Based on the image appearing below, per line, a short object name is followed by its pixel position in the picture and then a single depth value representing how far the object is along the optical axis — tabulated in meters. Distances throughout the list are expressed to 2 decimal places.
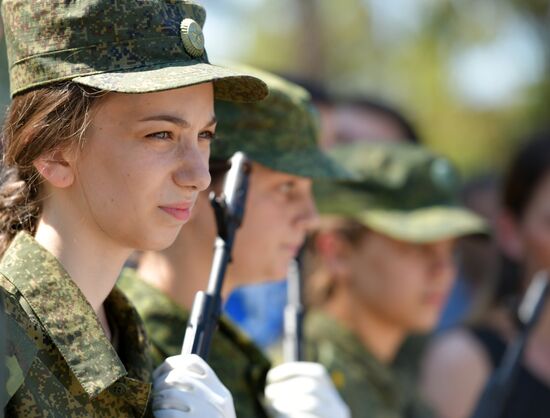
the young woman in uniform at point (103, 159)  4.79
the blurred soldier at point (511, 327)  9.93
